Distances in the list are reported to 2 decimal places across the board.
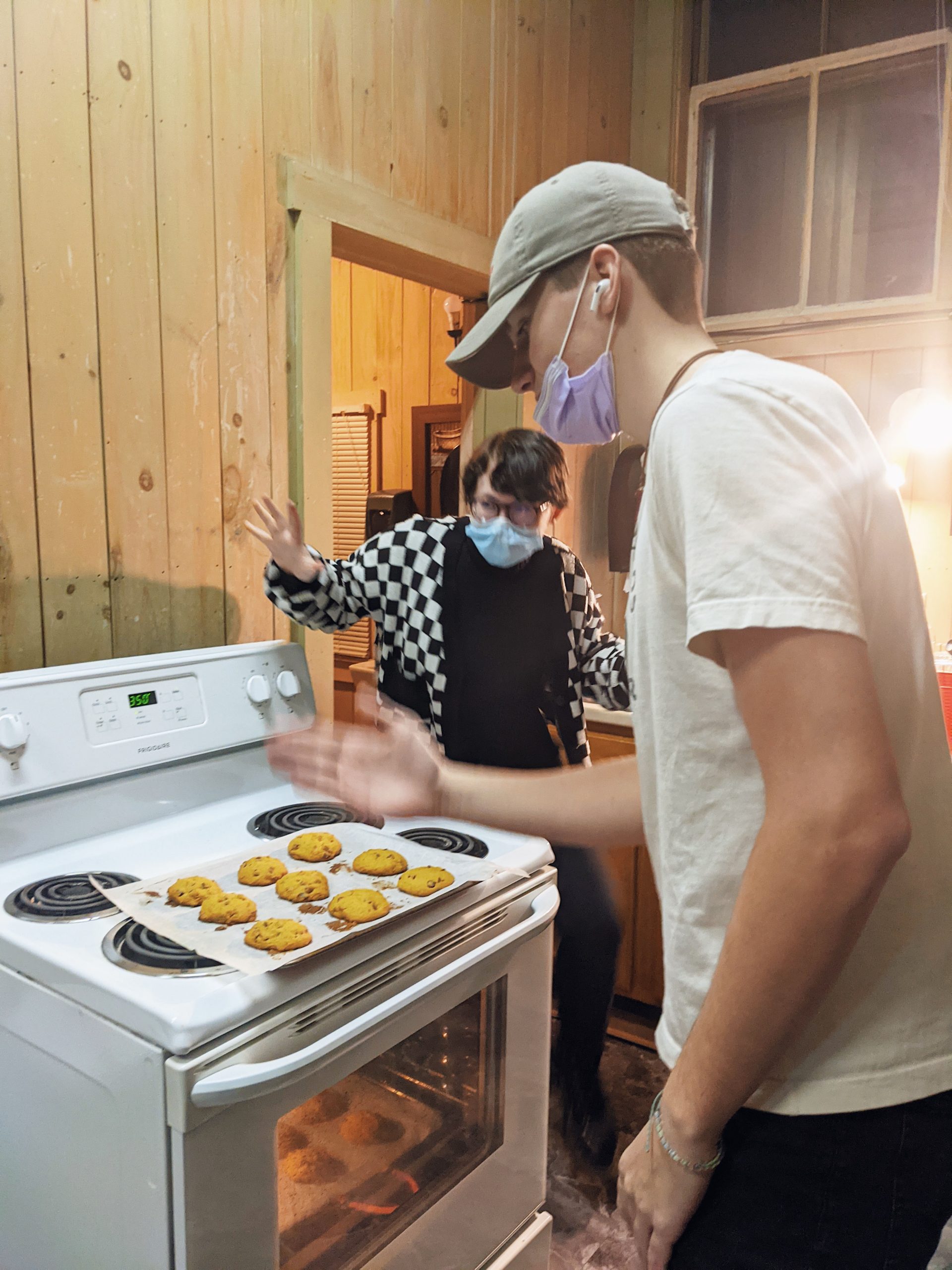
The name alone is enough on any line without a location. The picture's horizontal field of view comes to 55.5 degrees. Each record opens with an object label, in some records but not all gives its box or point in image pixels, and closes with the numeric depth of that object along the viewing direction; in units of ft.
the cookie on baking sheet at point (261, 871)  3.59
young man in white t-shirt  1.75
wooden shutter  11.59
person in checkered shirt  6.23
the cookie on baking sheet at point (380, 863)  3.77
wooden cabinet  8.02
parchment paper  3.06
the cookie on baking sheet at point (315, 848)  3.86
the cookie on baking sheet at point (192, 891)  3.37
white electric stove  2.93
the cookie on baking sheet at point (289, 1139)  3.44
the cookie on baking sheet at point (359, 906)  3.35
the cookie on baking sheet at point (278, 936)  3.09
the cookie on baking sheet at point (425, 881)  3.62
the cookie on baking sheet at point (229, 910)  3.25
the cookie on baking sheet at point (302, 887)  3.48
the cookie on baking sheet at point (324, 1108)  3.50
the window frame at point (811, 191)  8.16
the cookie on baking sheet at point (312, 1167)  3.54
